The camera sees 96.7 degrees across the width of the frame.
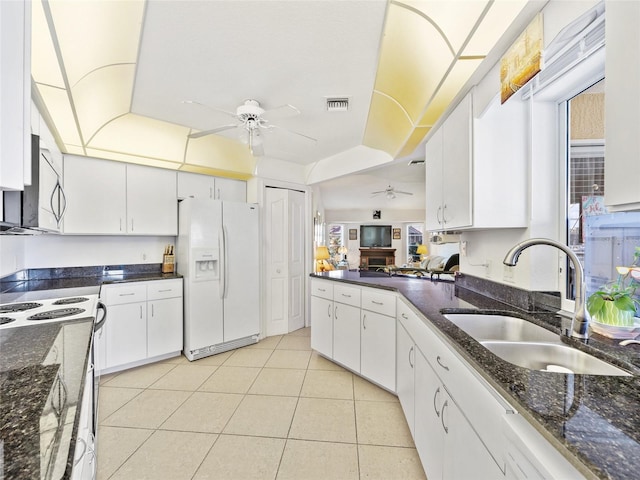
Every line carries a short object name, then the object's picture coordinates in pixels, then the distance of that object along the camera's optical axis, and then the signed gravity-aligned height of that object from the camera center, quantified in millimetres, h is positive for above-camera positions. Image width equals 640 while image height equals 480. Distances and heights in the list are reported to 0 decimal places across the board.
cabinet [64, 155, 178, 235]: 2842 +438
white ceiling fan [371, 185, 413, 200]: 6438 +1137
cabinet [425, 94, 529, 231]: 1707 +460
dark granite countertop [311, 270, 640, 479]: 525 -395
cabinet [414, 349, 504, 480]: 933 -796
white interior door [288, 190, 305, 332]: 4074 -292
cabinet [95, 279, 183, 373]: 2744 -875
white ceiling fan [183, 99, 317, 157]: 2217 +974
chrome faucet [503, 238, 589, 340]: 1124 -256
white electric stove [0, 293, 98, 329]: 1477 -425
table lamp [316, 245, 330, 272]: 5301 -251
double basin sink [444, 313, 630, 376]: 1035 -457
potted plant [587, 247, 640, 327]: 1130 -241
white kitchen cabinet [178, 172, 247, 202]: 3457 +671
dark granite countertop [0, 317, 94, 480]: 520 -413
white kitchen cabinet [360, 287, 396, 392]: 2314 -834
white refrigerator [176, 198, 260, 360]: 3109 -393
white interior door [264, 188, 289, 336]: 3879 -258
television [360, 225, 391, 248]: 10219 +146
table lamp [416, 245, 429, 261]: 8414 -288
